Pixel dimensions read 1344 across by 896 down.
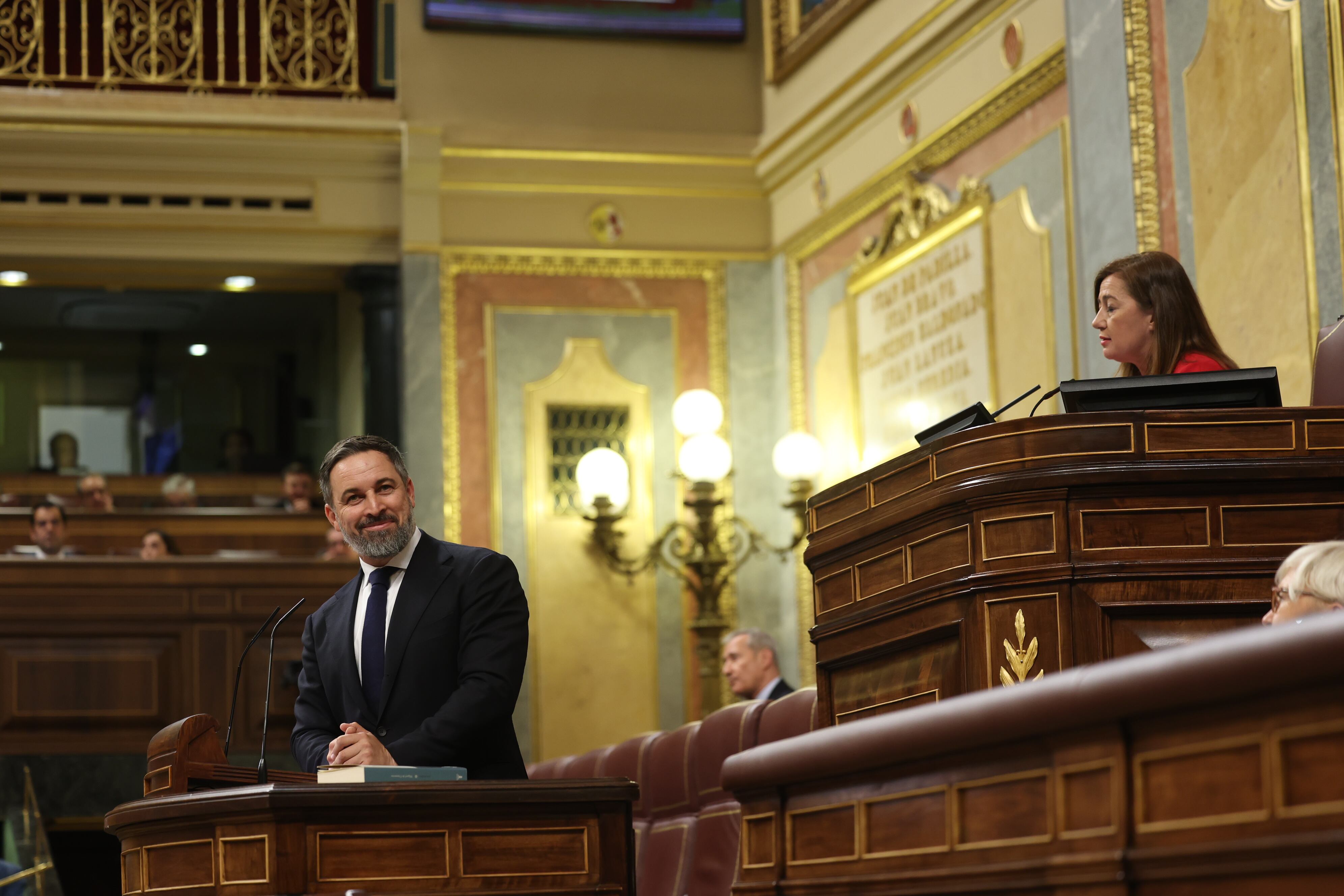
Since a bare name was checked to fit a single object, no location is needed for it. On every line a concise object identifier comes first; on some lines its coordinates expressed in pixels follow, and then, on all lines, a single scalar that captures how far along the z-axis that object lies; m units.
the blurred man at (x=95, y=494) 20.86
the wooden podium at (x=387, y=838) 5.72
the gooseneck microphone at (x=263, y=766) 6.12
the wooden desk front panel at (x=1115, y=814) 3.20
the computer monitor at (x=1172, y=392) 6.27
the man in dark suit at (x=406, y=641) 6.68
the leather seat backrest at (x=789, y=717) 8.45
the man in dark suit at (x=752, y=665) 13.48
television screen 19.02
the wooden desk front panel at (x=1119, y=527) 5.91
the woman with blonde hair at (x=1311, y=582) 4.70
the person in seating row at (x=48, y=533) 17.75
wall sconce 16.42
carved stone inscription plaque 14.99
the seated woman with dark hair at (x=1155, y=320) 6.95
